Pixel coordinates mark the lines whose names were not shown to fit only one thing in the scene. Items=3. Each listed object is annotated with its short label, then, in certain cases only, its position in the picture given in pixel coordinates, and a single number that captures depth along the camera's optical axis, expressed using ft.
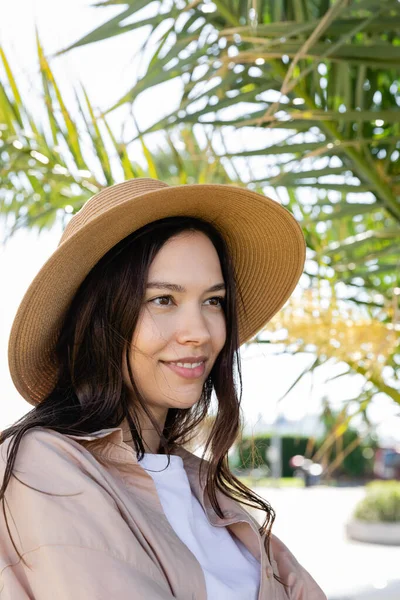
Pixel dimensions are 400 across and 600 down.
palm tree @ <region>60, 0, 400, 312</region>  4.77
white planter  31.40
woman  3.36
